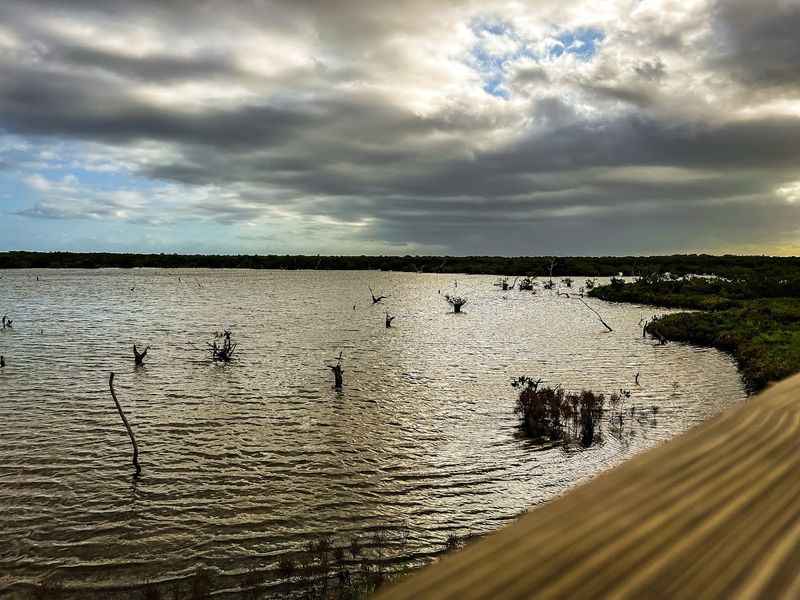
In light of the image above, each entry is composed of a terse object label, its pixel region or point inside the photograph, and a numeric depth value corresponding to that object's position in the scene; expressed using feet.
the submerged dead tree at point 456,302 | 156.88
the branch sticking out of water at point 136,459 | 39.42
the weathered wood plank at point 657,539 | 2.82
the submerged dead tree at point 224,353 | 79.20
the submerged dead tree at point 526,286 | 233.72
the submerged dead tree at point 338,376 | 64.84
